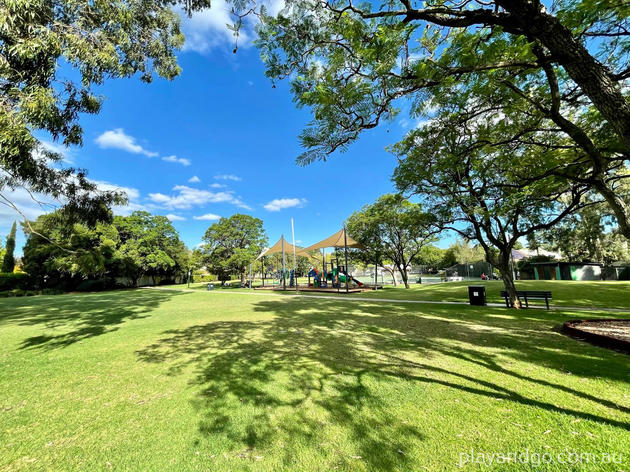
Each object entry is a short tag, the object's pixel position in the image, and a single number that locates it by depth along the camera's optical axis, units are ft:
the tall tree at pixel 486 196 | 28.55
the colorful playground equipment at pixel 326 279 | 73.97
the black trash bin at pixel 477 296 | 34.22
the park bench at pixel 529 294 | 28.71
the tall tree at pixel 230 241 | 106.01
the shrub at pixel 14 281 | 76.18
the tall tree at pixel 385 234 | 73.05
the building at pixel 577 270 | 83.61
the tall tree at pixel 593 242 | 69.31
